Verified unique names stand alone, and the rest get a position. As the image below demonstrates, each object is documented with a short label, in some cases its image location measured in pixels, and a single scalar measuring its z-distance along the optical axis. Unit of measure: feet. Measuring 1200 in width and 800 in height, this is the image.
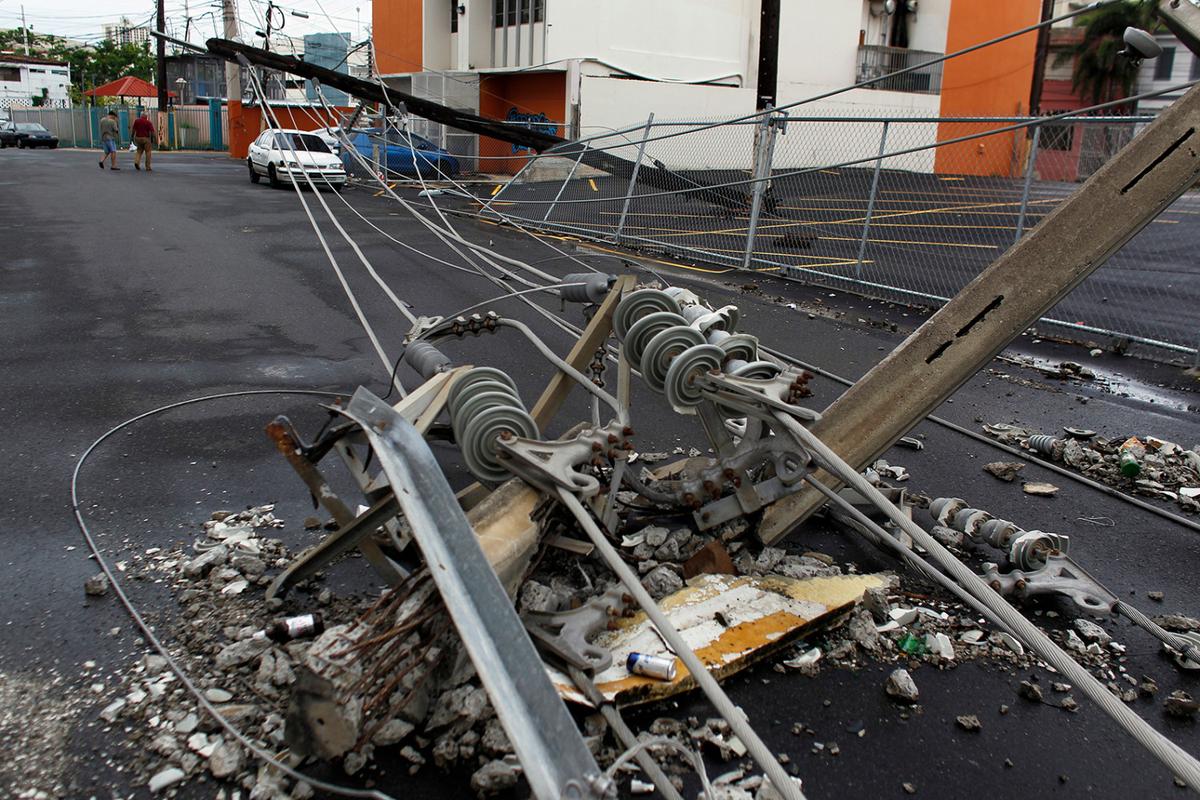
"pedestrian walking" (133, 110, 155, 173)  91.66
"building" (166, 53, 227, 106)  201.05
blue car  75.68
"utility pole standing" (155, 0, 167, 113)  155.95
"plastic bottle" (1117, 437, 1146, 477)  18.76
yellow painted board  10.84
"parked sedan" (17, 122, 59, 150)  144.56
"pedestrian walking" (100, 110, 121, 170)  91.86
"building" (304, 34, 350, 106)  120.76
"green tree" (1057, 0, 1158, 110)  130.72
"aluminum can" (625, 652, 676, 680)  10.87
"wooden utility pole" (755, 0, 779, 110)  55.52
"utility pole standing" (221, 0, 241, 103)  114.62
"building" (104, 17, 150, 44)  259.70
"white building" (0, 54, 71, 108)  234.58
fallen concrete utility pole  12.78
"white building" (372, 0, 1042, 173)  93.91
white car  72.18
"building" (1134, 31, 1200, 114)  145.28
